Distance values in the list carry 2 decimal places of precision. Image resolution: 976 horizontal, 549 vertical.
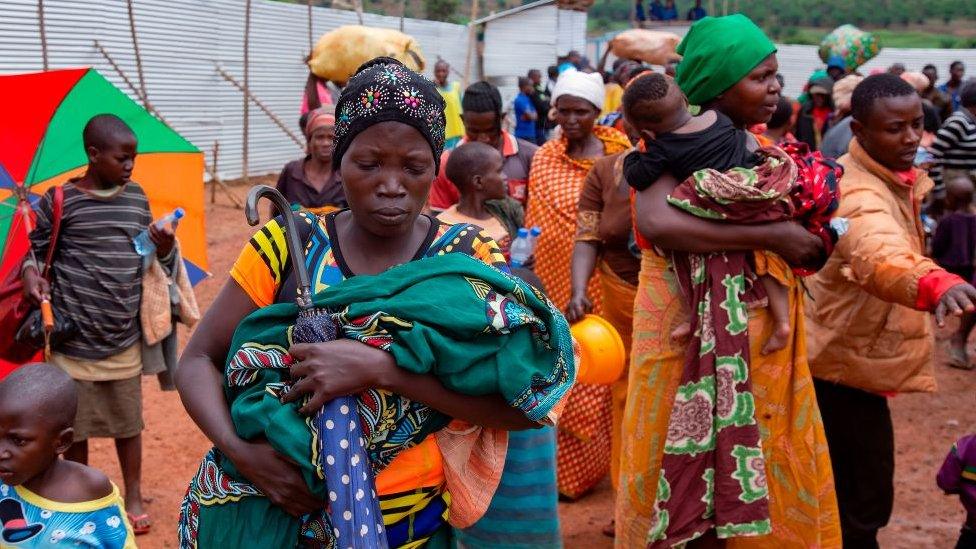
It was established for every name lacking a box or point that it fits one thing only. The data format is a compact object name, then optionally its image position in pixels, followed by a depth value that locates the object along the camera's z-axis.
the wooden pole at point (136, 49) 11.69
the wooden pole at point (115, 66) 11.41
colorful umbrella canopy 4.23
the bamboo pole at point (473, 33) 18.05
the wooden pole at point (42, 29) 9.86
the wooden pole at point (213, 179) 12.26
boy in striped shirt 4.24
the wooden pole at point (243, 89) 13.60
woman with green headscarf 3.19
